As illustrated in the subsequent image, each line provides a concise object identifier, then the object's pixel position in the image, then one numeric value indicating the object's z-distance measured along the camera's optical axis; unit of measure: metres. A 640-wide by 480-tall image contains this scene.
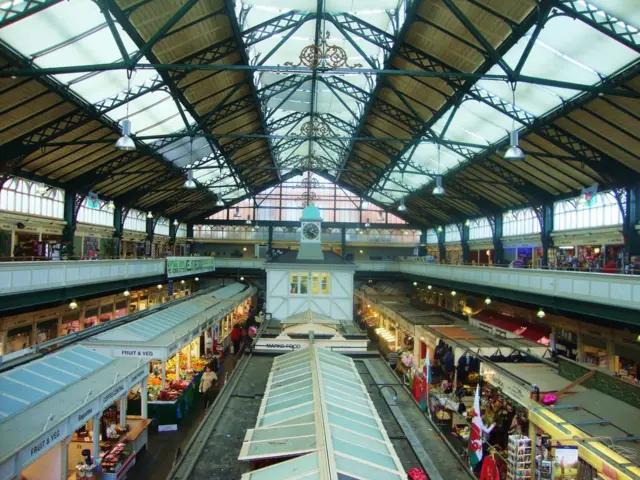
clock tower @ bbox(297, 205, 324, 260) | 21.55
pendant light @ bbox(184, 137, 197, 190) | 17.33
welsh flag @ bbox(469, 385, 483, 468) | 9.41
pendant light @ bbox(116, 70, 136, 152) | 11.24
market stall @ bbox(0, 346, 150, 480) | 6.84
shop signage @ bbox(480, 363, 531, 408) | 9.39
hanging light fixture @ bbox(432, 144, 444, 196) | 18.98
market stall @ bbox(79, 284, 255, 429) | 12.18
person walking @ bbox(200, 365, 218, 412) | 17.08
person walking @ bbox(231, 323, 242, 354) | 23.75
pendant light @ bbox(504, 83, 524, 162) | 11.41
